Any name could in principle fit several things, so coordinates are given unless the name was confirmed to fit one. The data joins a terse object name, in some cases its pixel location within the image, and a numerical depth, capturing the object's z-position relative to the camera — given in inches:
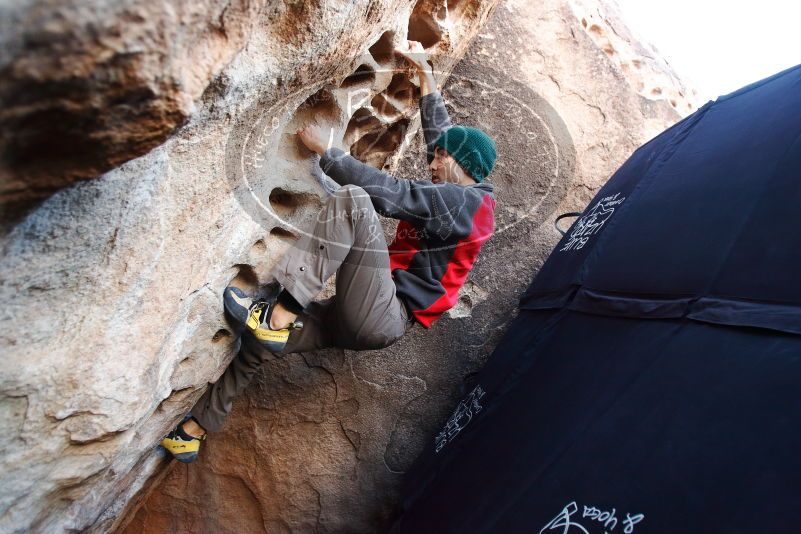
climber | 67.1
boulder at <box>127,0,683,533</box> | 97.3
